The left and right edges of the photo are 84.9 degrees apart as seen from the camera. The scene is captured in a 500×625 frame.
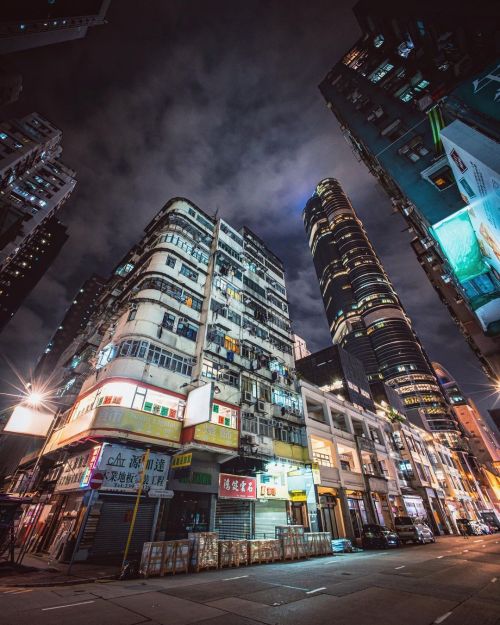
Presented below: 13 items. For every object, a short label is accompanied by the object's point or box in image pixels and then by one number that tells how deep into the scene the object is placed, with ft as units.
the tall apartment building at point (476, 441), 250.78
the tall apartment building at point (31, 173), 161.33
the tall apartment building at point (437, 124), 44.24
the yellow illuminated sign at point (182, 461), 59.82
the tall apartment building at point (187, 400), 58.03
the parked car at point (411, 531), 87.61
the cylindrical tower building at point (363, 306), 364.17
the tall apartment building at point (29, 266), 255.50
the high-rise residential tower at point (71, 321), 332.35
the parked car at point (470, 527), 115.34
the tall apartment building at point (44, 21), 119.96
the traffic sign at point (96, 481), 49.25
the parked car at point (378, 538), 74.81
